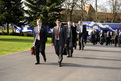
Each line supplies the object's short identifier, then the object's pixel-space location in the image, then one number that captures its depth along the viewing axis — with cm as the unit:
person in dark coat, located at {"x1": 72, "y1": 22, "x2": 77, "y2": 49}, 1209
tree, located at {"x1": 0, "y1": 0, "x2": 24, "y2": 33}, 4326
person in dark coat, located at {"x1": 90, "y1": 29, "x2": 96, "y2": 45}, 2397
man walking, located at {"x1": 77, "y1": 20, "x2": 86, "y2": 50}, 1463
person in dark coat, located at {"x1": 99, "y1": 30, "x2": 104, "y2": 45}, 2527
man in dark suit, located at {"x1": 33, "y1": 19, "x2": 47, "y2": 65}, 861
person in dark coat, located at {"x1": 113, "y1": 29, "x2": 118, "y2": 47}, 2234
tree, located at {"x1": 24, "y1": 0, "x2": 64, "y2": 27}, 3908
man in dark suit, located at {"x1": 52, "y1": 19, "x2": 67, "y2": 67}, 840
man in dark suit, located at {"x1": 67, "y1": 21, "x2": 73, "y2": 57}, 1118
